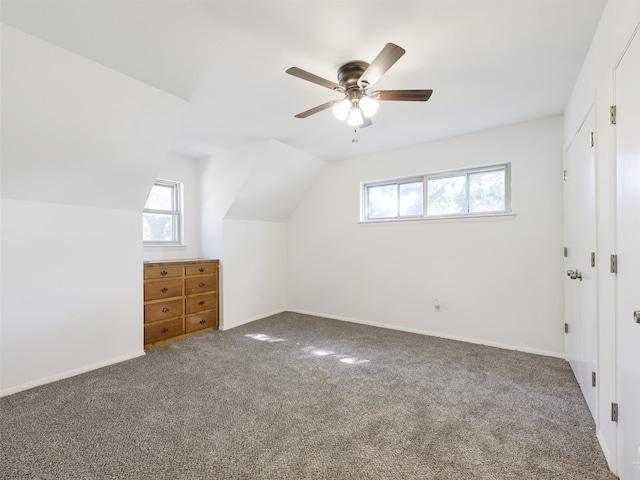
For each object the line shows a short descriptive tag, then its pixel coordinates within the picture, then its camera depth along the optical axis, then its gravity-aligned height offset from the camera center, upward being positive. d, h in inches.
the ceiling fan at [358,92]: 69.6 +38.3
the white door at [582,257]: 72.6 -5.0
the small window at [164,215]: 156.2 +15.1
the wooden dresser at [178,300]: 132.3 -27.2
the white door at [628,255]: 47.5 -2.6
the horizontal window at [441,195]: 133.2 +22.6
